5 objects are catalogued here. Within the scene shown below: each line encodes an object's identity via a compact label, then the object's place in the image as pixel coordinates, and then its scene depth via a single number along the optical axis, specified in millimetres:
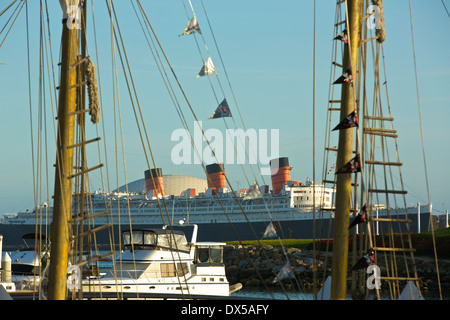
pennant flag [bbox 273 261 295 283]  66937
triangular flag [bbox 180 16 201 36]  48312
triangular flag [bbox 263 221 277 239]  118950
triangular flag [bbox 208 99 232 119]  63000
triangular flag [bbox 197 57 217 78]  54544
